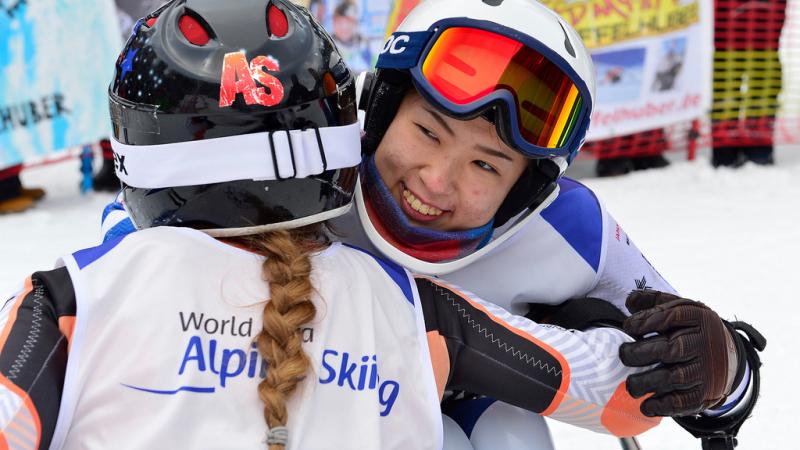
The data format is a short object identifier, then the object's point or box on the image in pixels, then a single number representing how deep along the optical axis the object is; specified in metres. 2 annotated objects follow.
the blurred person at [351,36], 6.09
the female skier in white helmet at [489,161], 2.05
